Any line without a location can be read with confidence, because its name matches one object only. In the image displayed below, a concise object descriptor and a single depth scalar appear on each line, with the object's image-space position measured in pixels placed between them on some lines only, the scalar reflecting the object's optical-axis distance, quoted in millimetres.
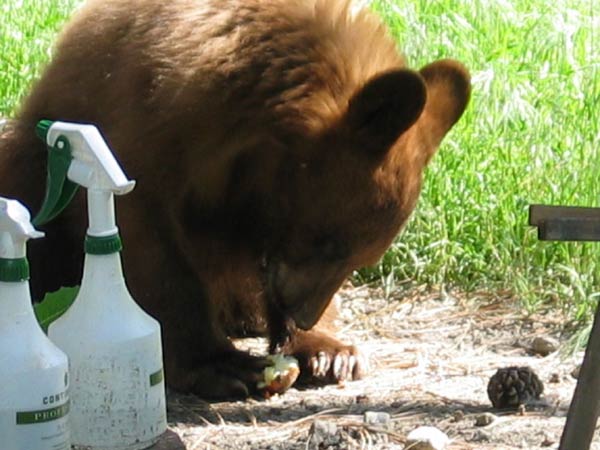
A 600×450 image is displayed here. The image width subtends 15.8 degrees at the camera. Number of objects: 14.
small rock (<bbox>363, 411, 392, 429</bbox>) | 6921
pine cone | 7192
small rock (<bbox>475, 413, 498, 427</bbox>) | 6957
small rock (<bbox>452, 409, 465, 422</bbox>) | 7089
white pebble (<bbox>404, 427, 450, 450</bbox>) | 6393
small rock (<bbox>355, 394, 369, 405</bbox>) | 7499
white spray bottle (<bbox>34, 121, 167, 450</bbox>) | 4100
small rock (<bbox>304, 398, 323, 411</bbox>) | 7468
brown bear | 7252
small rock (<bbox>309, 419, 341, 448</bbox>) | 6633
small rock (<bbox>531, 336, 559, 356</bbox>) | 8452
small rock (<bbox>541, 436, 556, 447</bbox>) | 6585
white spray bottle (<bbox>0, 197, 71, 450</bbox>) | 3878
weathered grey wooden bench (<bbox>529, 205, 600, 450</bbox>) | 5006
